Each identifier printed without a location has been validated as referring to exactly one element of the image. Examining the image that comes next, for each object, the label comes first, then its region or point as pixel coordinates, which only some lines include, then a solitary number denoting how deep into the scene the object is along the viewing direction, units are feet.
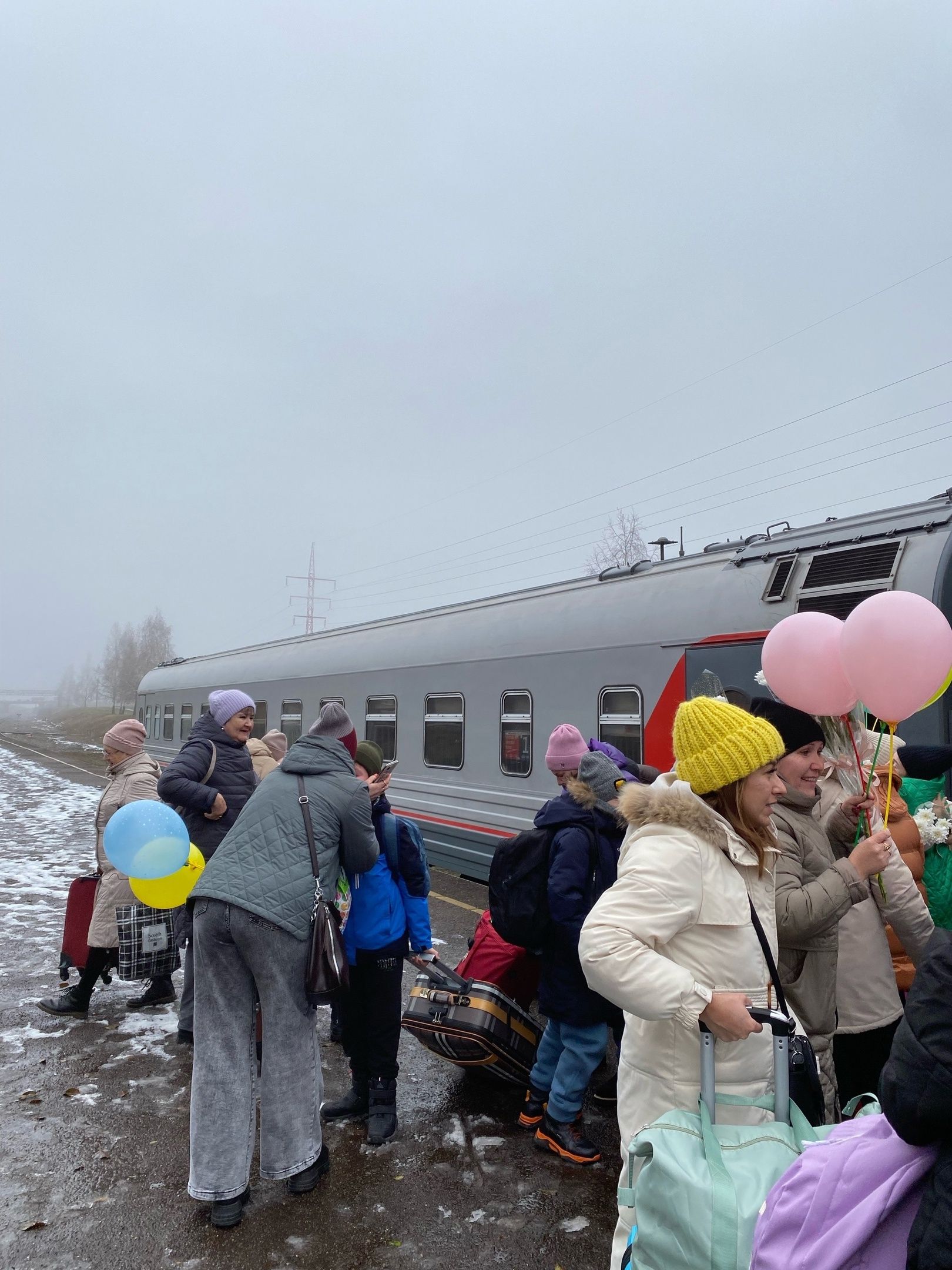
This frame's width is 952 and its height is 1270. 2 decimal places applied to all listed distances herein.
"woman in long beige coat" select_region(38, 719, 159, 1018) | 18.66
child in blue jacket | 13.67
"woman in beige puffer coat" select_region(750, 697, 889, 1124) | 9.55
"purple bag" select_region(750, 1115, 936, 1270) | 4.86
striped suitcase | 13.88
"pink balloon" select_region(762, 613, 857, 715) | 12.18
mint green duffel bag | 5.99
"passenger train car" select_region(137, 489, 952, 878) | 21.24
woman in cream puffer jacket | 7.23
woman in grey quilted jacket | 11.31
